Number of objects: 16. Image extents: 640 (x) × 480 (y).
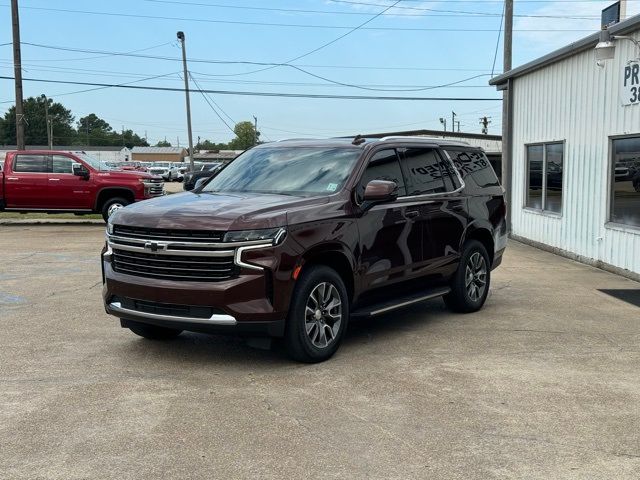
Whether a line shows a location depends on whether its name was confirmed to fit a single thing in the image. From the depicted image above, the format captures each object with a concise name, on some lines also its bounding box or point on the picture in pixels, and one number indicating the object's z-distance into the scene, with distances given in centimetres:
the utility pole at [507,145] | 1633
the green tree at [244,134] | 15262
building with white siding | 1071
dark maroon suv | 516
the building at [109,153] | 10535
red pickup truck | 1739
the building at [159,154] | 12319
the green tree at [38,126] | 13688
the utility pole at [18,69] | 2395
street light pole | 3816
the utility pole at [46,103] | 12011
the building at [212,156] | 10881
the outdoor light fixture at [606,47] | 1027
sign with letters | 1031
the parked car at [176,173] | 6155
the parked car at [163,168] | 5825
